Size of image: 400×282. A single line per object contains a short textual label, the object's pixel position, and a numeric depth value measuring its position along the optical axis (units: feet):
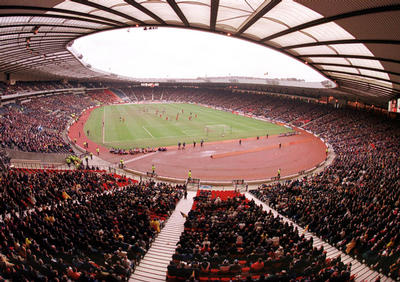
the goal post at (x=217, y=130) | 148.60
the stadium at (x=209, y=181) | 29.50
